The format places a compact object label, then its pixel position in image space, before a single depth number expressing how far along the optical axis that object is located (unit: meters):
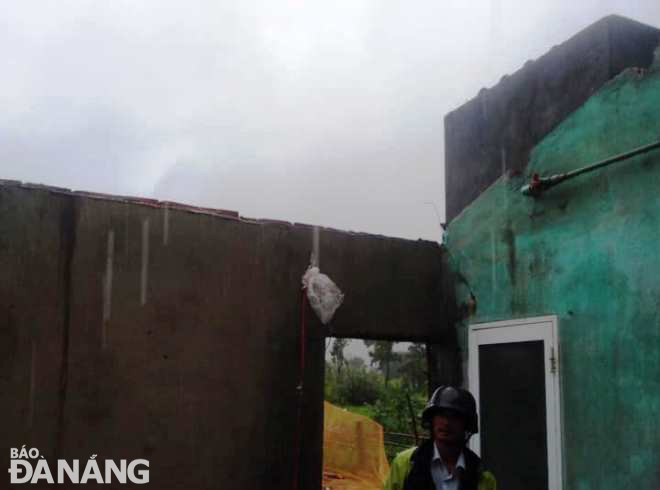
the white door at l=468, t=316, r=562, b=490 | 4.29
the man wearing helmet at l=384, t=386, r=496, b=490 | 2.29
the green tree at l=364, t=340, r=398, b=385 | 29.19
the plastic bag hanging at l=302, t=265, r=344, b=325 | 5.03
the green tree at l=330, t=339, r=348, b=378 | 22.28
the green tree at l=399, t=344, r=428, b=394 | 24.61
